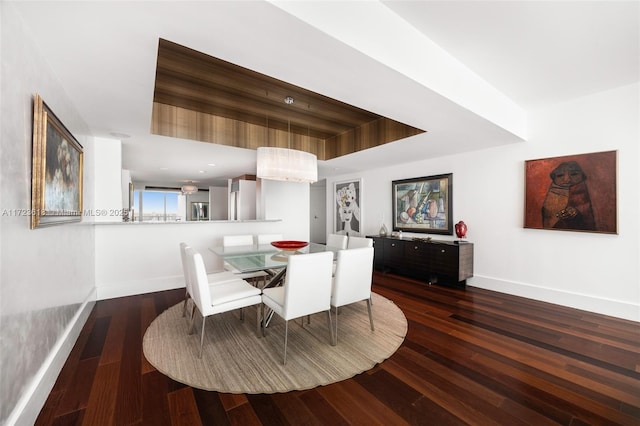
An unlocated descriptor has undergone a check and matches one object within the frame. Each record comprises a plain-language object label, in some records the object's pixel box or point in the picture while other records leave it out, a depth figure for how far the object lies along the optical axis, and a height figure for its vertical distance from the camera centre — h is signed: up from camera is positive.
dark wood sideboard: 3.99 -0.79
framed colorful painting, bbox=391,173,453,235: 4.50 +0.17
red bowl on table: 3.17 -0.41
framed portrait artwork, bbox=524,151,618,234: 2.95 +0.26
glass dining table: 2.54 -0.50
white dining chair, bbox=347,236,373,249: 3.64 -0.44
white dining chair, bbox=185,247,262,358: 2.13 -0.74
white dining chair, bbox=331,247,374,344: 2.43 -0.63
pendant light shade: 2.93 +0.56
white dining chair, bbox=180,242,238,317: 2.49 -0.71
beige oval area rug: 1.86 -1.20
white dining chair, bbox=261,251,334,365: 2.09 -0.65
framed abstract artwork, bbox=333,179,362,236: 6.32 +0.14
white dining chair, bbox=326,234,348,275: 3.98 -0.46
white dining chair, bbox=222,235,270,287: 3.72 -0.46
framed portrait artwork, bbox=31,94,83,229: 1.49 +0.29
